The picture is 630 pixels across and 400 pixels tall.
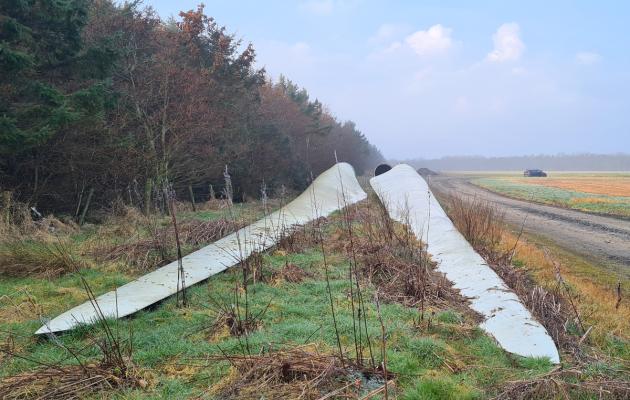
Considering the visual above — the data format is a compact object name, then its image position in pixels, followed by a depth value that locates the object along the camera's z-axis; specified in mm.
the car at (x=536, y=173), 60281
